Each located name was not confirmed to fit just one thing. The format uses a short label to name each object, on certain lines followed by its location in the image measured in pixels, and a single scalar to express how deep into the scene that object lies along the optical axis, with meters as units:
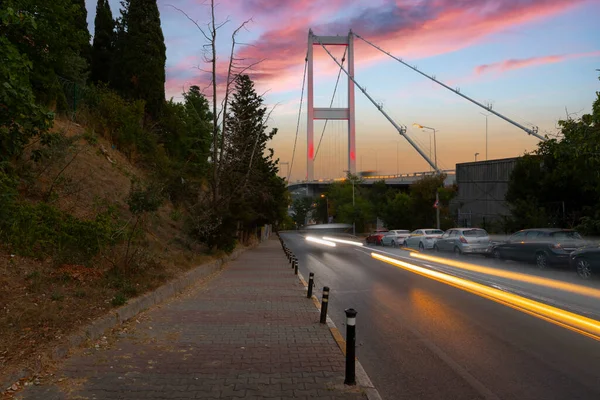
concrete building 37.53
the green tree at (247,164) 21.28
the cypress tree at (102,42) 31.31
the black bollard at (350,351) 4.75
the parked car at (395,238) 34.78
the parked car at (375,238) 39.45
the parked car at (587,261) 12.48
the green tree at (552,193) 22.47
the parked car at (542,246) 15.27
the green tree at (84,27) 26.34
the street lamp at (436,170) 39.31
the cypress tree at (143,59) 25.34
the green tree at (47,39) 7.87
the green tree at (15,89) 5.76
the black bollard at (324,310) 7.63
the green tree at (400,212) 52.73
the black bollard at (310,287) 10.40
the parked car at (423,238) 28.75
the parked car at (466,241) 22.19
